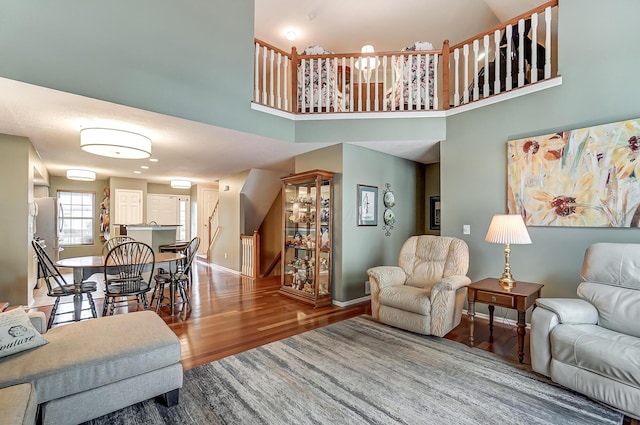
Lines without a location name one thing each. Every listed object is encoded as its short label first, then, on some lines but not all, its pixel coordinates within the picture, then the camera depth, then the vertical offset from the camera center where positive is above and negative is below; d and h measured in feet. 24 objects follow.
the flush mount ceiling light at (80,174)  18.95 +2.62
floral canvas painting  8.73 +1.21
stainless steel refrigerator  17.54 -0.64
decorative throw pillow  5.17 -2.30
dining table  10.35 -2.05
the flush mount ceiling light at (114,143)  10.52 +2.68
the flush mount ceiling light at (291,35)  17.78 +11.19
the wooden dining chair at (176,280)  12.41 -2.92
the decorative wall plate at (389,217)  15.57 -0.22
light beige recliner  9.62 -2.77
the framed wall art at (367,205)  14.37 +0.41
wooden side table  8.35 -2.59
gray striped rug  5.92 -4.23
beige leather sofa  5.92 -2.84
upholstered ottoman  4.94 -2.86
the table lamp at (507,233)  9.29 -0.69
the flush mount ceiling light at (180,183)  23.41 +2.48
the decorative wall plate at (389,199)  15.60 +0.76
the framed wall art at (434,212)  17.71 +0.03
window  23.81 -0.30
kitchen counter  15.97 -1.20
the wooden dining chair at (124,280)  10.73 -2.56
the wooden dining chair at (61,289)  9.98 -2.75
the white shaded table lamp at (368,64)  13.41 +7.11
